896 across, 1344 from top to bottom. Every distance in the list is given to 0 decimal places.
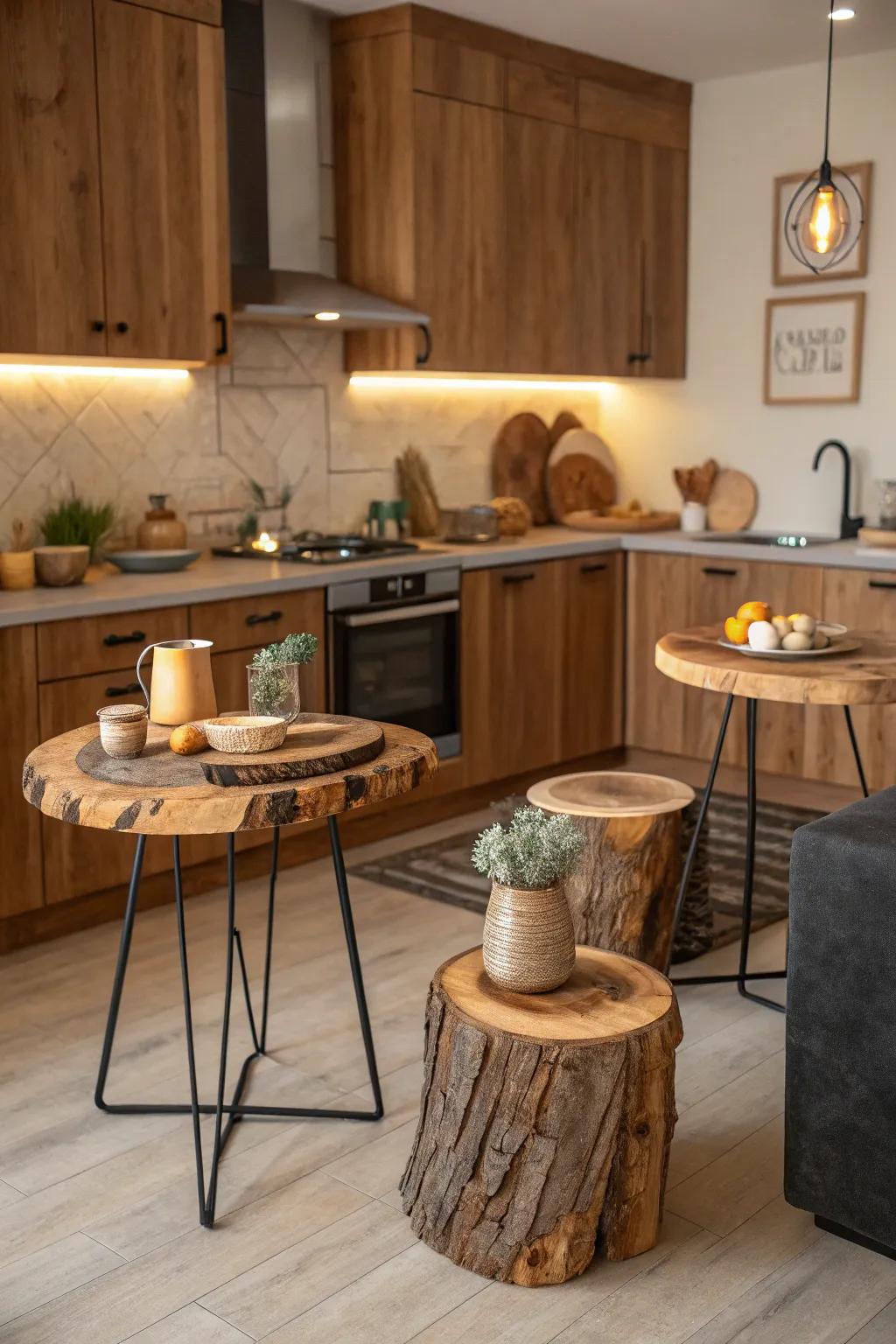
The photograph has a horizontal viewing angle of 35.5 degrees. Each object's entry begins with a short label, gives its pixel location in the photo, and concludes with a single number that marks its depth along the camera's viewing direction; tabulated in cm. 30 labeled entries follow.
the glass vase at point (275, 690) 239
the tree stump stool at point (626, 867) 314
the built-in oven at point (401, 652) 437
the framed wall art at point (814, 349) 536
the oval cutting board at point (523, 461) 574
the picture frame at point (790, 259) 528
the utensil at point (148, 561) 416
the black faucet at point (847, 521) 537
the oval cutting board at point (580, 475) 584
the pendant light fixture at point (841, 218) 522
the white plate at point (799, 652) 309
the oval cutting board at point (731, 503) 574
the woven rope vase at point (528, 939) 226
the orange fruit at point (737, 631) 319
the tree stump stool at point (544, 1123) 215
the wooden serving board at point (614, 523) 557
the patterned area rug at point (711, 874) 365
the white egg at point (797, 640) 311
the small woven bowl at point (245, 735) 230
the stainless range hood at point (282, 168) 450
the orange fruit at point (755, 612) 325
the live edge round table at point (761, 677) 287
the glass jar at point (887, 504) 506
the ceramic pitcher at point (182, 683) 249
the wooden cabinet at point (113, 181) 368
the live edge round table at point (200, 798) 209
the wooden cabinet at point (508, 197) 478
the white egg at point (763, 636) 313
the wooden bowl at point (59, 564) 387
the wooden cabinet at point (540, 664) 487
